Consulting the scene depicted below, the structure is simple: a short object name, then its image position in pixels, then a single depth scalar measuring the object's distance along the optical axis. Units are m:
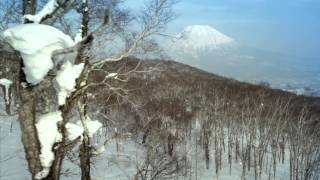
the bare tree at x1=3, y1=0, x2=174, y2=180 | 9.22
